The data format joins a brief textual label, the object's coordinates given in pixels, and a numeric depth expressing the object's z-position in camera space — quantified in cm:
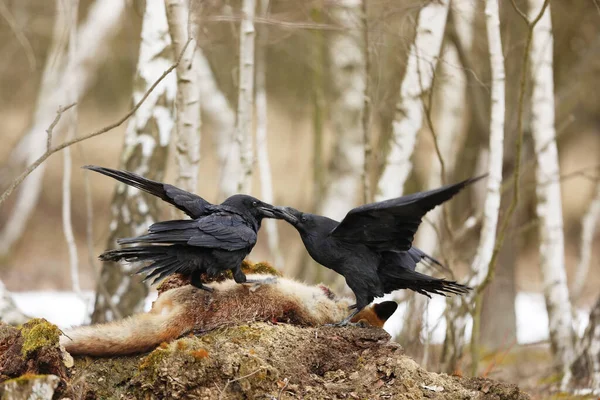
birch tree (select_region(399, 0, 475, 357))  2461
